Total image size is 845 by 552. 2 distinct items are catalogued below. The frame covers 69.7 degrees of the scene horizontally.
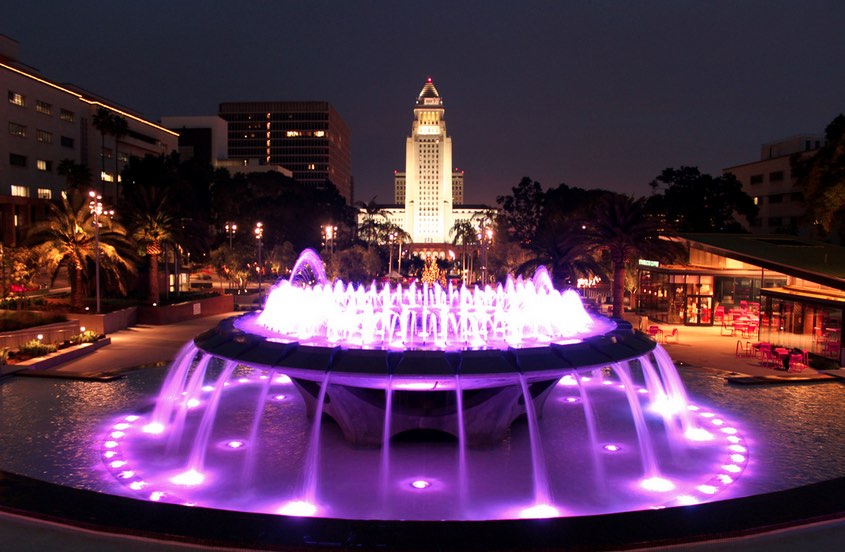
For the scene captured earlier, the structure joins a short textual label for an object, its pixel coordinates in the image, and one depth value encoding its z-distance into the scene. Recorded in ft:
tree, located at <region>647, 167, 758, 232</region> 213.87
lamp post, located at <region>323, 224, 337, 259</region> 177.66
